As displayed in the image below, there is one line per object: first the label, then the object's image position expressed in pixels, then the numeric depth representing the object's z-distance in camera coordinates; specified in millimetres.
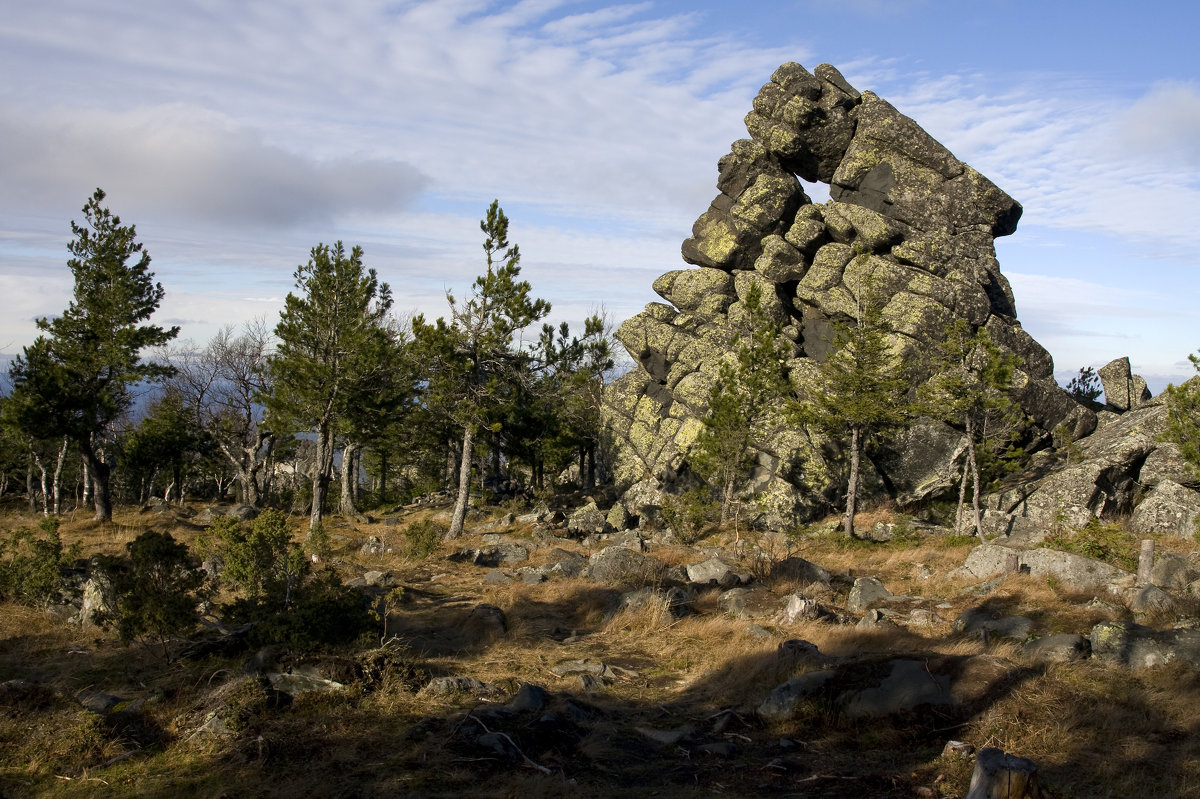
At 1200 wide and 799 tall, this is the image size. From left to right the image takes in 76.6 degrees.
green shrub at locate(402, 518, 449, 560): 22141
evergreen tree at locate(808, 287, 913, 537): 29141
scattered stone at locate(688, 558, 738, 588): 18766
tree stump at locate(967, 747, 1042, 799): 6773
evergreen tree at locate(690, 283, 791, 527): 32500
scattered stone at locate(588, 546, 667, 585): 18547
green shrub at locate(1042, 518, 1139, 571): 19734
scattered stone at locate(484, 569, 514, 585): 18797
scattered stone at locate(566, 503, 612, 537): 29847
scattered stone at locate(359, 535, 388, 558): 23231
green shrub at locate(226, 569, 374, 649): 10609
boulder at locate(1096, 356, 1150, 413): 41491
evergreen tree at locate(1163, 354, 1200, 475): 23469
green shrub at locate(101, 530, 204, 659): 10805
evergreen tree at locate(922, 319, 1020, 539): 27297
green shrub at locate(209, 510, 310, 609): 11883
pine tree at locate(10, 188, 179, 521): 28672
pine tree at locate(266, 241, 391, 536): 30672
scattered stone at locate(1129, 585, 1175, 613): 14586
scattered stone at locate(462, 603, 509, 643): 13969
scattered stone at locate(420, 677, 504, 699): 10461
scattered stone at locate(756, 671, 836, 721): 9883
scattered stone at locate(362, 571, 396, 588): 17469
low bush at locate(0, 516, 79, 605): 13641
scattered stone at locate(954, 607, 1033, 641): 13539
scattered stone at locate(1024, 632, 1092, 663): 11156
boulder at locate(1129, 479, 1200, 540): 27703
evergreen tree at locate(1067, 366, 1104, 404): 42562
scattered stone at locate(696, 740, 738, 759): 8992
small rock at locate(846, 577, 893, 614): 17594
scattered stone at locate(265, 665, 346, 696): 9883
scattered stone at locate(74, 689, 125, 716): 9414
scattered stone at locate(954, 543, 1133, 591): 17859
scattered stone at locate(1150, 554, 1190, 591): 16469
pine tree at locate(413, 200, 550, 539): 28016
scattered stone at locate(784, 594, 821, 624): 15219
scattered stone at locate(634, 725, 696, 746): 9453
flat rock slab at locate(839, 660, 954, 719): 9500
